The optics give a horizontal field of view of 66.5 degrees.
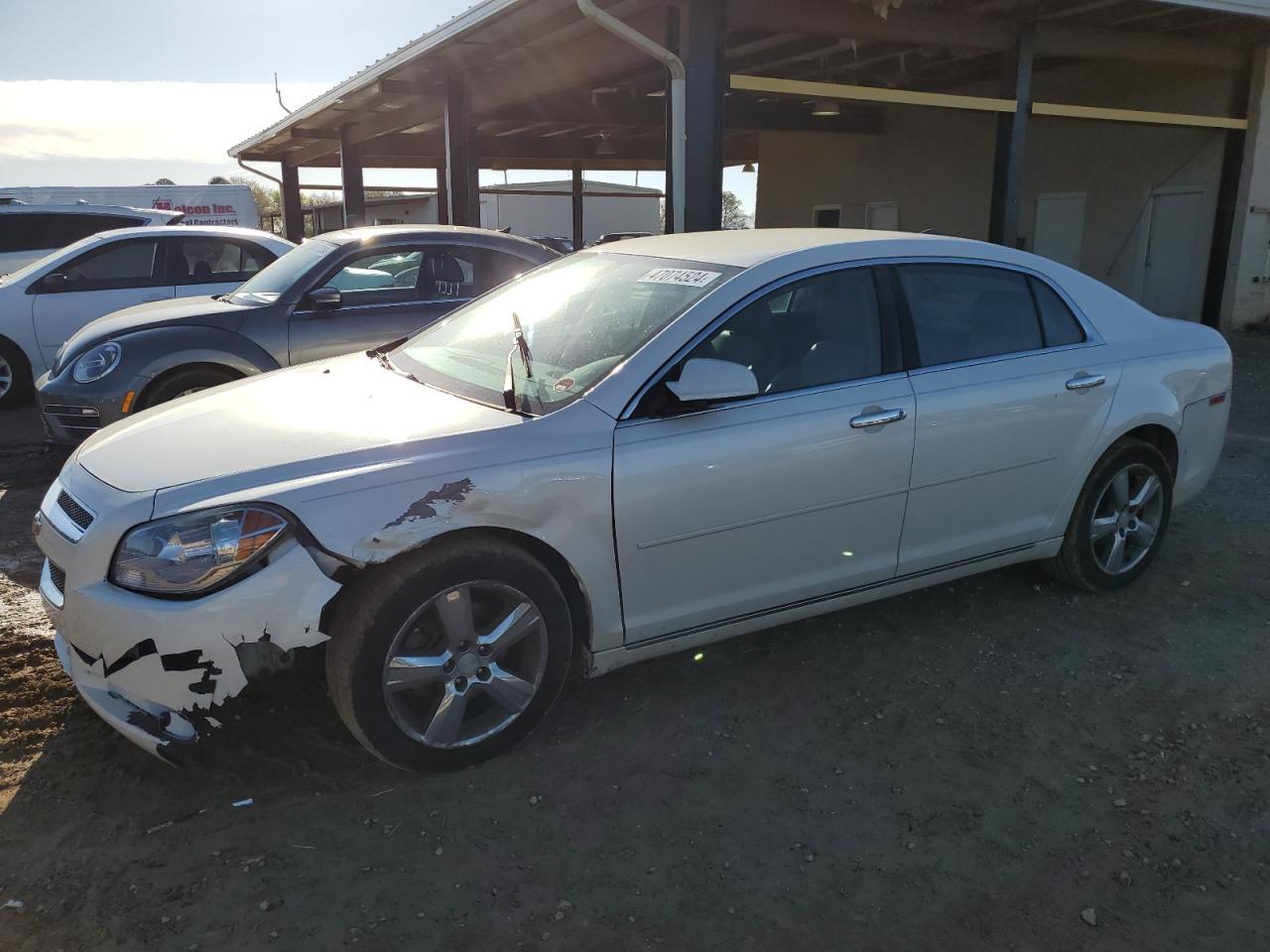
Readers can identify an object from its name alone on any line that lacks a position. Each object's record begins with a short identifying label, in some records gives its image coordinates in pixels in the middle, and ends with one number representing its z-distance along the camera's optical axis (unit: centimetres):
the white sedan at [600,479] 268
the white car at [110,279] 877
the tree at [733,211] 6489
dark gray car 604
